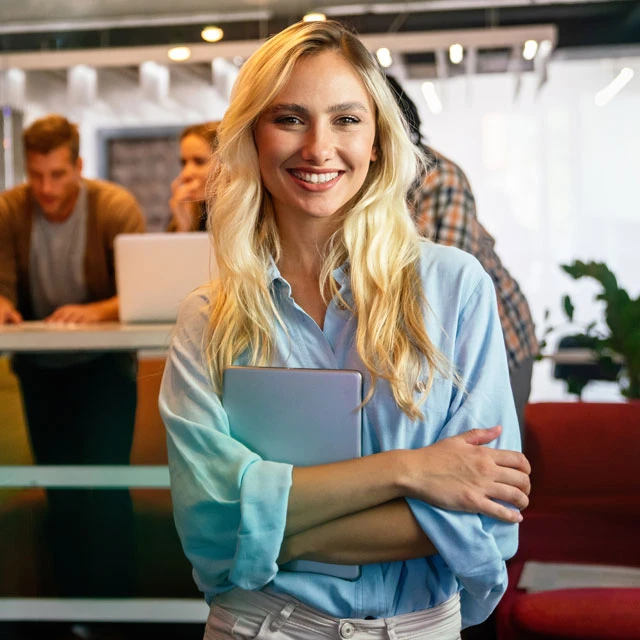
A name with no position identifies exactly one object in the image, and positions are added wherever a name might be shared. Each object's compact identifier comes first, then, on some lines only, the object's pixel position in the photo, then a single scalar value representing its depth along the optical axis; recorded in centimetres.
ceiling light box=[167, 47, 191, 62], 709
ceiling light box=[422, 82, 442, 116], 677
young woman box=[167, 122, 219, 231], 420
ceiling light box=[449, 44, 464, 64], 652
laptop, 295
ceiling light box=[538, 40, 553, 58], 650
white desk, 276
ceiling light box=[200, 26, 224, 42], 736
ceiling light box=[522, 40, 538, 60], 649
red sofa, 274
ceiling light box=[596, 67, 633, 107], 655
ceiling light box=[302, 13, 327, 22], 701
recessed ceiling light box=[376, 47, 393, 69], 657
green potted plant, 376
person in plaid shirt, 242
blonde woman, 129
